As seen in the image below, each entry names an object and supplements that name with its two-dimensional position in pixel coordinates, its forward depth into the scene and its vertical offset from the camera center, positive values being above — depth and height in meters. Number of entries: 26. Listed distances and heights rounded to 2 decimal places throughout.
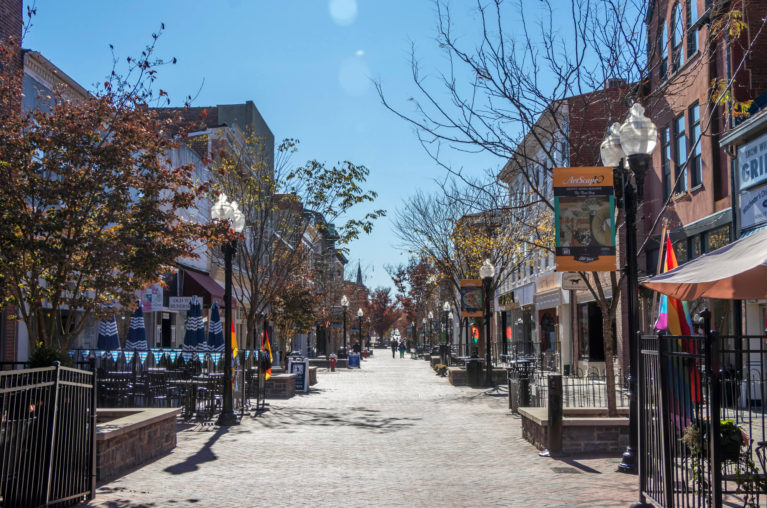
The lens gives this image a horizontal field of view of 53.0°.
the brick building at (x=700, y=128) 18.25 +5.39
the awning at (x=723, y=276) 7.03 +0.56
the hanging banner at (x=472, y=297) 29.55 +1.34
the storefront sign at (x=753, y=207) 16.50 +2.79
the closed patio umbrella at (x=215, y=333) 21.70 -0.08
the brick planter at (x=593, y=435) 11.38 -1.51
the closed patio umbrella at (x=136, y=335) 20.98 -0.15
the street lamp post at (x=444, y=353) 40.72 -1.13
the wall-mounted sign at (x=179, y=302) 27.61 +1.00
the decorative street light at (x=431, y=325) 68.32 +0.64
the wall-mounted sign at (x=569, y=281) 22.48 +1.50
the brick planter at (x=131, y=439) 9.42 -1.49
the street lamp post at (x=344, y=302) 44.72 +1.69
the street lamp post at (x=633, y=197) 9.68 +1.75
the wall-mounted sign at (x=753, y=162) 16.53 +3.79
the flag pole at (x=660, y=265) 14.11 +1.23
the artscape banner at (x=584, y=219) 11.09 +1.65
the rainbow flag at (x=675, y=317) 11.83 +0.25
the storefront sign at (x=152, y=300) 27.44 +1.09
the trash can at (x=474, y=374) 27.02 -1.47
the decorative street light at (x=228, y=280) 15.73 +1.03
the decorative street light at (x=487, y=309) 26.38 +0.80
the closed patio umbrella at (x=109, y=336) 20.83 -0.19
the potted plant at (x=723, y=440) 6.35 -0.92
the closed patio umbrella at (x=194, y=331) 22.44 -0.03
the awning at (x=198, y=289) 29.89 +1.59
